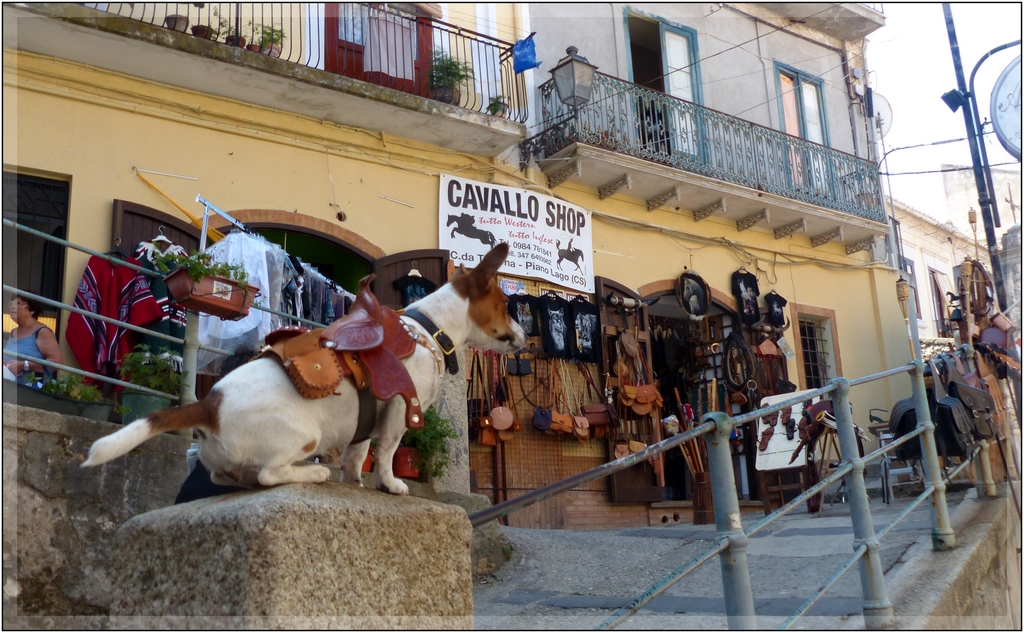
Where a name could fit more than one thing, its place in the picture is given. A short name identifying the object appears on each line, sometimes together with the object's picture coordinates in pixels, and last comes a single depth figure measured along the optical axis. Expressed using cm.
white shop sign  1004
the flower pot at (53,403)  436
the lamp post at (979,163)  1038
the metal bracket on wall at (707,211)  1226
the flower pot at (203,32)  813
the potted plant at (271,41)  858
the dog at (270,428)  254
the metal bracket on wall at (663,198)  1159
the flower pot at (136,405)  513
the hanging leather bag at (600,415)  1035
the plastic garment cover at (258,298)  671
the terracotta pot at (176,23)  812
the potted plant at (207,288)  498
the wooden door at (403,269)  924
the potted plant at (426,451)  620
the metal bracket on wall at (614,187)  1112
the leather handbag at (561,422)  994
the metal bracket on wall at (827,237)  1356
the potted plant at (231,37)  838
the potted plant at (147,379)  514
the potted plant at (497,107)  1004
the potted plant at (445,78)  972
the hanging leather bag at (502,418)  942
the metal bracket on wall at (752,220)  1268
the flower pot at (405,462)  616
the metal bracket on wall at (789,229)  1314
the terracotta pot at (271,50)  858
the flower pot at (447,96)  971
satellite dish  1533
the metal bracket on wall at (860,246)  1405
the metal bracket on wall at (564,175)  1059
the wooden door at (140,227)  765
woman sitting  589
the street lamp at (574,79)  1034
